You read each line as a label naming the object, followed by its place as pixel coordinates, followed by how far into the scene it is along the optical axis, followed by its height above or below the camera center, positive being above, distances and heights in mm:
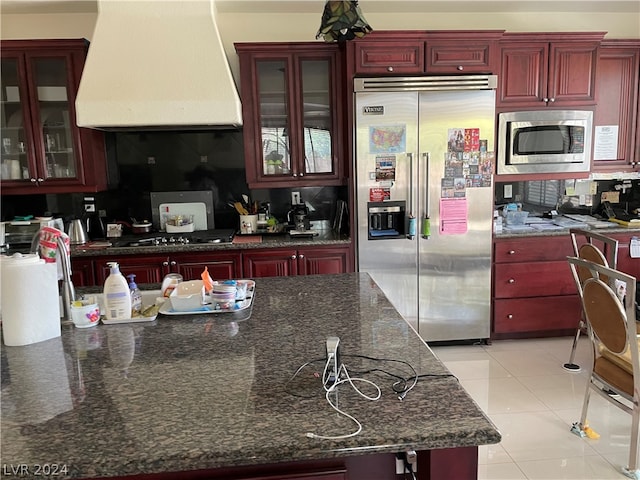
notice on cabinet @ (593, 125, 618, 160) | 3984 +200
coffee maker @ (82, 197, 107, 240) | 3953 -282
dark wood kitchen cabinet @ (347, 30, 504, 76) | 3455 +836
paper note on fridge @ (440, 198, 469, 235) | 3629 -315
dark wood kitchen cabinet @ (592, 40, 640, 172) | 3895 +530
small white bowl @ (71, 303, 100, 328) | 1826 -478
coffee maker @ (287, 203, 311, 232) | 3909 -315
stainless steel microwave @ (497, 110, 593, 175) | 3719 +212
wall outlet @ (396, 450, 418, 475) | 1254 -727
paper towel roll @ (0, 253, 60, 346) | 1611 -368
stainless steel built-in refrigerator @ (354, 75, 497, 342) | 3484 -159
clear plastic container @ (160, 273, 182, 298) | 2100 -435
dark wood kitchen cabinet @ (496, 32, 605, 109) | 3684 +734
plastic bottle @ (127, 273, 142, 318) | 1973 -463
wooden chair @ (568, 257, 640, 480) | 2117 -774
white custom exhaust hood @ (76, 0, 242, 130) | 2258 +520
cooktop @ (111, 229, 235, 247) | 3562 -419
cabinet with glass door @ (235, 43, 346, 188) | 3639 +469
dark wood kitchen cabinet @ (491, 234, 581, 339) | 3768 -891
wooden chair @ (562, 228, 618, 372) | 2697 -501
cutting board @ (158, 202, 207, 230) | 4029 -239
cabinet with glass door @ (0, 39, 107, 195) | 3520 +443
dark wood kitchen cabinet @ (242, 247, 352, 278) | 3565 -598
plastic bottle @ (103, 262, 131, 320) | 1872 -431
